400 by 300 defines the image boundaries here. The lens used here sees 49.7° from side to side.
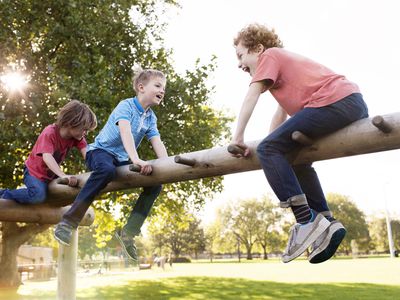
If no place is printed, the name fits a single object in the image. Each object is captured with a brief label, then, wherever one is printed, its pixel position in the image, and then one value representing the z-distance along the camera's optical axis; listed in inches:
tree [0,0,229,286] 465.7
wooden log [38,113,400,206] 110.0
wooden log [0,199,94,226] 203.5
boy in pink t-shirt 115.2
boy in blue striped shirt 163.2
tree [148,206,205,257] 3211.1
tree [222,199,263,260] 2935.5
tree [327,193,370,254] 2901.1
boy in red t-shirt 189.2
